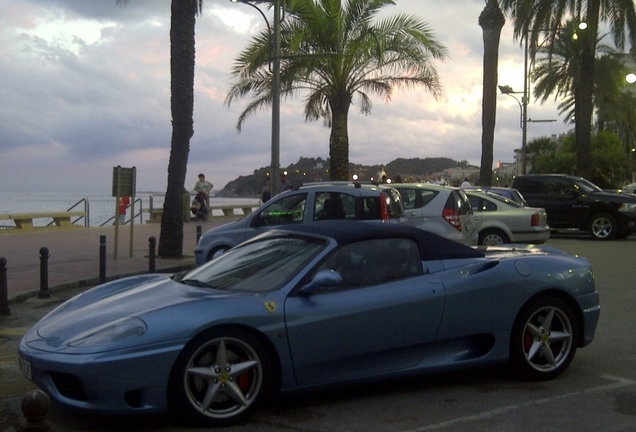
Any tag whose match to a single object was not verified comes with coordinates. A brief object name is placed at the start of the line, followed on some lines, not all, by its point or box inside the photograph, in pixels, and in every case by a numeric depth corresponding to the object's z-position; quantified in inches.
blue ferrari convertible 199.6
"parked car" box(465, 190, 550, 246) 715.4
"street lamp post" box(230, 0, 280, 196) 821.2
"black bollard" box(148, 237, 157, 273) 576.7
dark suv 884.0
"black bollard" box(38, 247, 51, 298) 467.5
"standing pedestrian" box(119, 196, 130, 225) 1228.5
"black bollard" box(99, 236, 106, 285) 515.8
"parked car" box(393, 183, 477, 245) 572.7
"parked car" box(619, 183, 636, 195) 1574.8
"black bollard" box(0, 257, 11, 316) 402.6
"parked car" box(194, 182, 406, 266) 469.4
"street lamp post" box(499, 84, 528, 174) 1710.1
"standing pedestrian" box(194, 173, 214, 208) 1257.4
